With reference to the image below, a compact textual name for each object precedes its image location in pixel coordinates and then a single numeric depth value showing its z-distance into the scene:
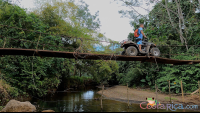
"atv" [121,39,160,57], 6.33
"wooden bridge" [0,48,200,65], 5.11
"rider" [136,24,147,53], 6.41
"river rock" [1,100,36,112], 5.32
